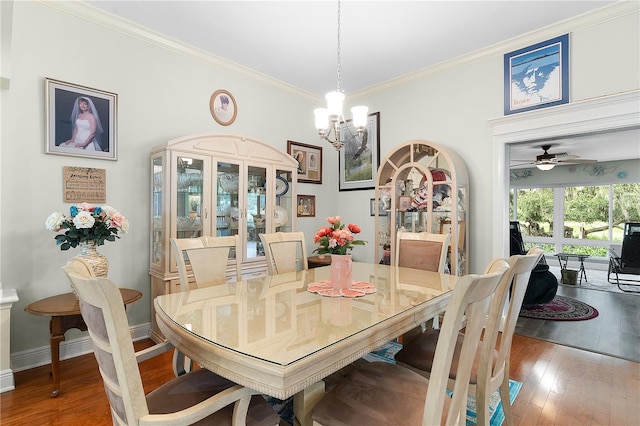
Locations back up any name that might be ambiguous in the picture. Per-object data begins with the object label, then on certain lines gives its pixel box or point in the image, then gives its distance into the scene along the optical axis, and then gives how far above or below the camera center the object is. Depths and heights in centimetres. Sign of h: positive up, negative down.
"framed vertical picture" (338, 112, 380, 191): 426 +79
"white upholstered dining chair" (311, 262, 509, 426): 88 -70
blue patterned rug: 183 -117
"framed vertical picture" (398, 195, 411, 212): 357 +12
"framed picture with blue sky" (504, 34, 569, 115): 286 +128
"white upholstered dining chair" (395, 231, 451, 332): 251 -30
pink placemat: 168 -42
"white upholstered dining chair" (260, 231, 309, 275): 247 -30
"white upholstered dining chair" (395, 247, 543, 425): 134 -68
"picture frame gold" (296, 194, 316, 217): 428 +11
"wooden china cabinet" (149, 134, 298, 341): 275 +17
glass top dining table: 97 -43
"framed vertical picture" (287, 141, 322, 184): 428 +74
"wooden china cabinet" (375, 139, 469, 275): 322 +18
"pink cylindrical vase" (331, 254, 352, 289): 172 -30
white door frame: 258 +78
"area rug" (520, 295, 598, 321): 361 -115
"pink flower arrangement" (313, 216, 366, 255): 173 -14
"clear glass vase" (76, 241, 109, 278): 227 -32
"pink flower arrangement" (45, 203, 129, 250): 218 -8
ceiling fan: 510 +90
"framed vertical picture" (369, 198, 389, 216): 377 +7
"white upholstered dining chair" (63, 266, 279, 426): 85 -47
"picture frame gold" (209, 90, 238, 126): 344 +115
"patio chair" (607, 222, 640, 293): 500 -68
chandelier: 214 +67
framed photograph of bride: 246 +74
